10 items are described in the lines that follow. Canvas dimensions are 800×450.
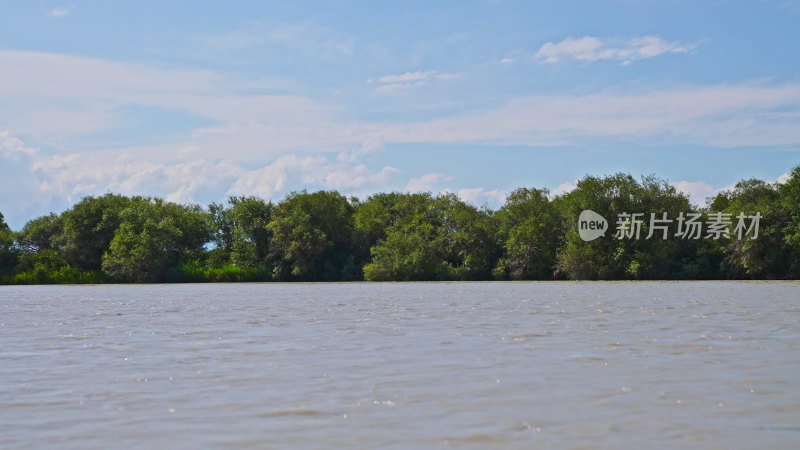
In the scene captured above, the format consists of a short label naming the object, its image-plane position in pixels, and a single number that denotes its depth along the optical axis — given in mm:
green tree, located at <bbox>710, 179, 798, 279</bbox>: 58781
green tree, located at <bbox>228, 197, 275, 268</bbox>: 75938
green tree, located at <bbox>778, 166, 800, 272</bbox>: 57434
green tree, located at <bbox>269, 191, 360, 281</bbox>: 74688
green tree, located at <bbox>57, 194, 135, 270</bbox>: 74438
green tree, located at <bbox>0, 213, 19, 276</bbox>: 74125
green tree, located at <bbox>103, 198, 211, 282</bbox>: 71562
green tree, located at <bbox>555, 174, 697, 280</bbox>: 62094
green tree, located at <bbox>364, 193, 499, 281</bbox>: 69062
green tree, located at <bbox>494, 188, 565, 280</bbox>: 66375
